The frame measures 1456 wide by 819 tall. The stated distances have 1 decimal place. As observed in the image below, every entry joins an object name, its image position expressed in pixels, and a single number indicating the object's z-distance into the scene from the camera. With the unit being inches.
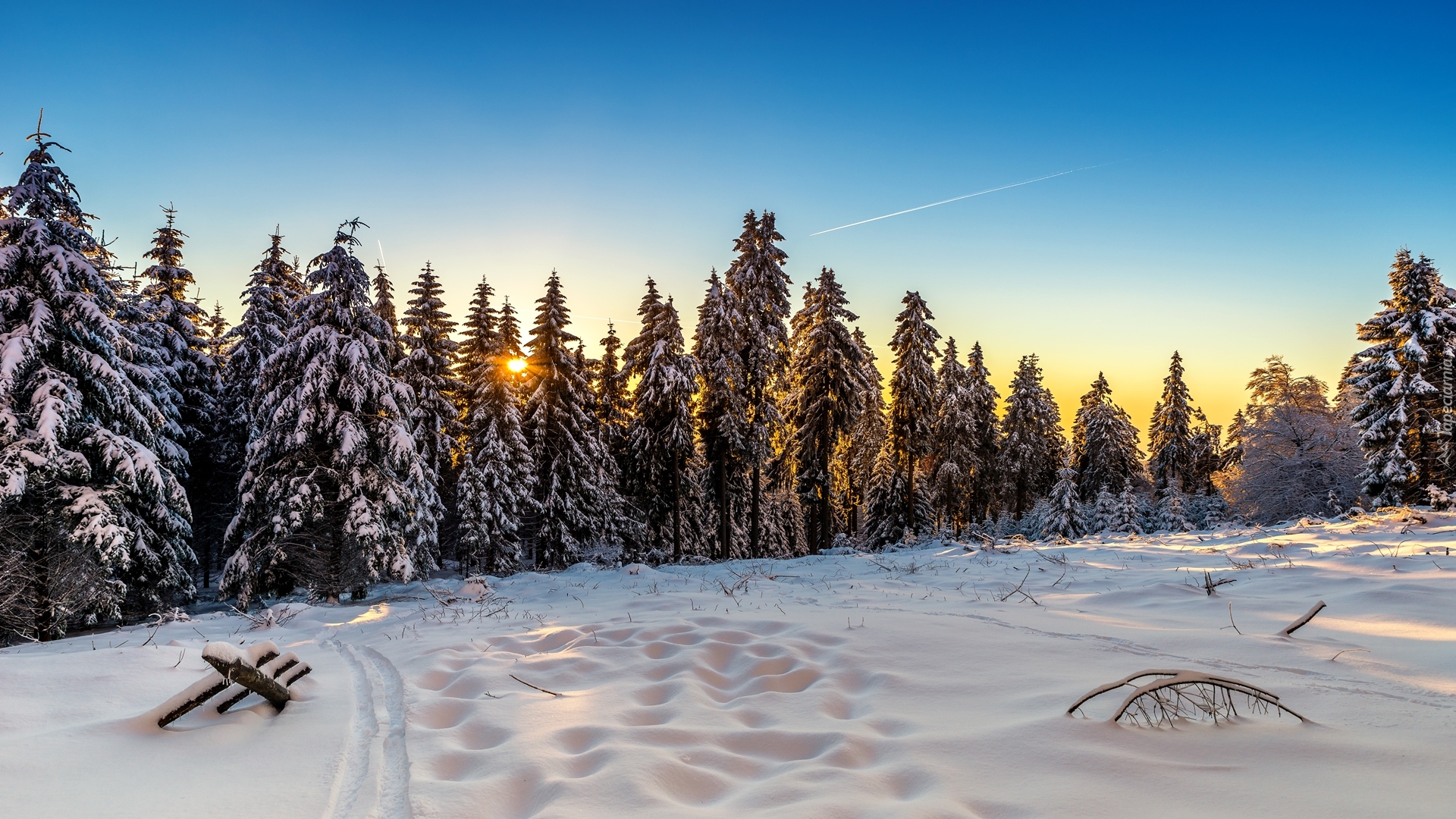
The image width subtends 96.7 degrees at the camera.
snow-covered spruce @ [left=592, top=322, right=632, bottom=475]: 1317.7
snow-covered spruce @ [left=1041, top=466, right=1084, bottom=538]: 1273.4
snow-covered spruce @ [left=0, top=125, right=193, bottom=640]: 543.5
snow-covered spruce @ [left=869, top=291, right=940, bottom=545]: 1219.2
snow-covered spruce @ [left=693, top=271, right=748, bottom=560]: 997.2
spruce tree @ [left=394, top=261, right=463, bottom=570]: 1034.1
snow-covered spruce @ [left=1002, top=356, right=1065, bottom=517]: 1668.3
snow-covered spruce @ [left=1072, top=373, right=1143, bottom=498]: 1744.6
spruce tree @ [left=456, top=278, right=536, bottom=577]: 995.3
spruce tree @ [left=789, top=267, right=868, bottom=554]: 1058.7
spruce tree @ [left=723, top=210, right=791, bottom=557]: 1018.7
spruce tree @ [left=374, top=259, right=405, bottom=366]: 1128.2
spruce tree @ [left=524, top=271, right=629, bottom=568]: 1069.1
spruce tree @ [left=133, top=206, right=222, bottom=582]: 943.0
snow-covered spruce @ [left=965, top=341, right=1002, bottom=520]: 1517.0
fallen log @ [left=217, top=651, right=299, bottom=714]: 148.2
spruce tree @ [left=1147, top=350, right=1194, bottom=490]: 1847.9
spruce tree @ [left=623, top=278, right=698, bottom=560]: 1040.7
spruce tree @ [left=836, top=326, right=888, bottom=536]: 1175.6
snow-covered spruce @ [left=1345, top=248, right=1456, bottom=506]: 881.3
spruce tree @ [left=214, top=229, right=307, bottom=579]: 973.2
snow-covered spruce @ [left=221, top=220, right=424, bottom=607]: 675.4
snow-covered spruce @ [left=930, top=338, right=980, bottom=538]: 1381.6
